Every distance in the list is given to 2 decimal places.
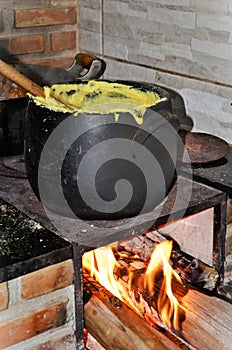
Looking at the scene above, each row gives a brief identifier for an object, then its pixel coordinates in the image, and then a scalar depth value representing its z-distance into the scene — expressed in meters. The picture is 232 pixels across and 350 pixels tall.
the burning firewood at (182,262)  1.98
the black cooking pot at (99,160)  1.64
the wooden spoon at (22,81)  1.72
